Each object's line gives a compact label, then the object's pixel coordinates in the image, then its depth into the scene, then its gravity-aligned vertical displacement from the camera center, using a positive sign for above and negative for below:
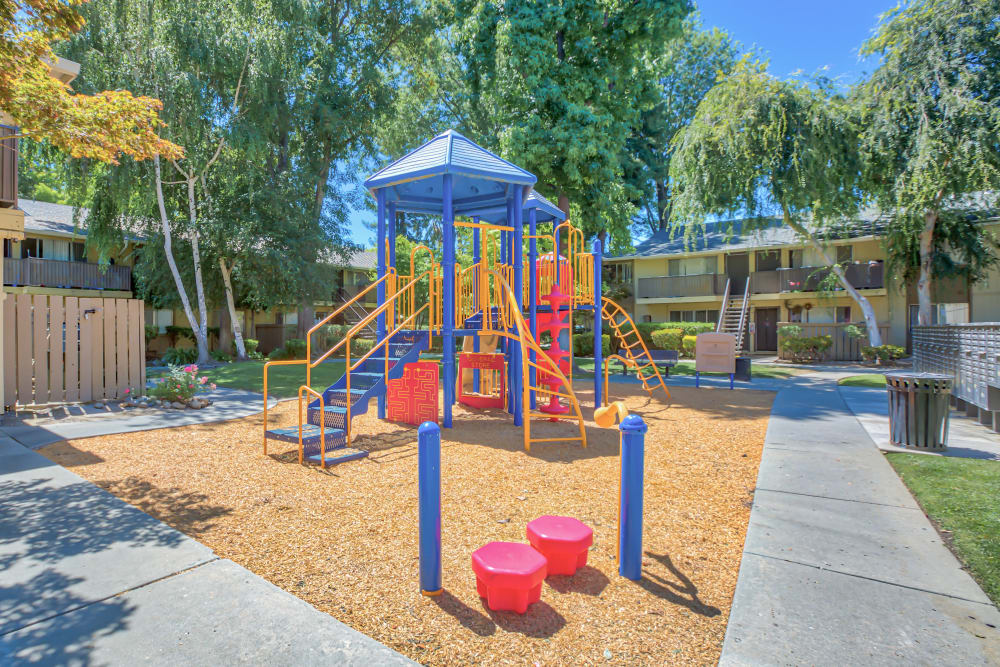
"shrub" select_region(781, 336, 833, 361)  21.86 -0.73
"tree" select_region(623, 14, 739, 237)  34.06 +15.80
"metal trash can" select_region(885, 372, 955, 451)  6.58 -1.03
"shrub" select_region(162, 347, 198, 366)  21.62 -1.15
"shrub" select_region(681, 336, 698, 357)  24.41 -0.70
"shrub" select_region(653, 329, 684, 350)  25.39 -0.43
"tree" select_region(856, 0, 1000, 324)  15.59 +6.94
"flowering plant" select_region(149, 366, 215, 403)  10.86 -1.20
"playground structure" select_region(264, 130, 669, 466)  7.74 +0.50
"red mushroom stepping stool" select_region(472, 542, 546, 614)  2.98 -1.43
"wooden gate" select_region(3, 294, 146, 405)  9.76 -0.41
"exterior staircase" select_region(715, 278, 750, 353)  25.85 +0.71
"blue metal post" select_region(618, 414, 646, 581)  3.49 -1.16
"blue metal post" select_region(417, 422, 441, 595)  3.21 -1.08
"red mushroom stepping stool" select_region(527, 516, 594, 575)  3.49 -1.45
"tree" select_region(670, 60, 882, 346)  16.53 +5.73
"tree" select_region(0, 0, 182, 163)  6.54 +3.10
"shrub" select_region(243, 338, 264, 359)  26.72 -0.88
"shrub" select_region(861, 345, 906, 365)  20.22 -0.92
